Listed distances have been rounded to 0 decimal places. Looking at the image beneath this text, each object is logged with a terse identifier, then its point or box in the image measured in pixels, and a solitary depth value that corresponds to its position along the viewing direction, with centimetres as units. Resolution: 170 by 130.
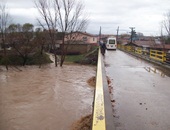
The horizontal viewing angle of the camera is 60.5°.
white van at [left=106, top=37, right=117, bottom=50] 2712
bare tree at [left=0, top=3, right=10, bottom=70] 2133
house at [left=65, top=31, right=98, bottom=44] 4806
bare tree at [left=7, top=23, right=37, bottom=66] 2522
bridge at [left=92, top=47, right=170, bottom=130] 307
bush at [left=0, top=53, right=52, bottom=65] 2439
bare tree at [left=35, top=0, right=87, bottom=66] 2047
